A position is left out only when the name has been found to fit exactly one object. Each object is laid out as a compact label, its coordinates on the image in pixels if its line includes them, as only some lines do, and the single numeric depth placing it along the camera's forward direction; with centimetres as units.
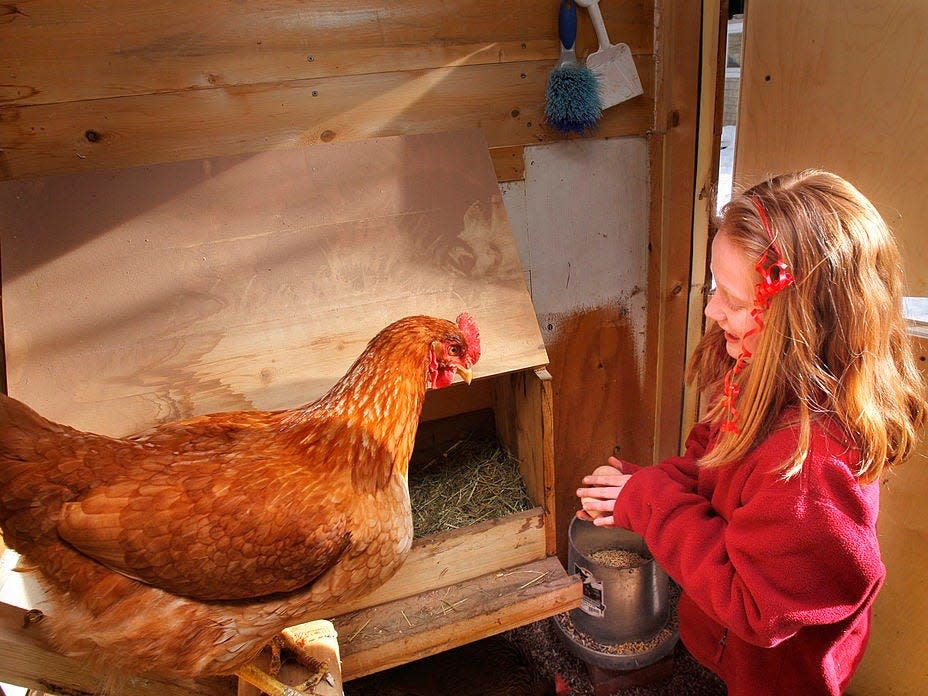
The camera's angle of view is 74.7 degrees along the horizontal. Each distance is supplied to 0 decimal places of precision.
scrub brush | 174
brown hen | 98
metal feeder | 180
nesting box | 126
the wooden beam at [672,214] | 184
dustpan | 179
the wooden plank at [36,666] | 91
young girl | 95
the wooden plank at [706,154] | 180
